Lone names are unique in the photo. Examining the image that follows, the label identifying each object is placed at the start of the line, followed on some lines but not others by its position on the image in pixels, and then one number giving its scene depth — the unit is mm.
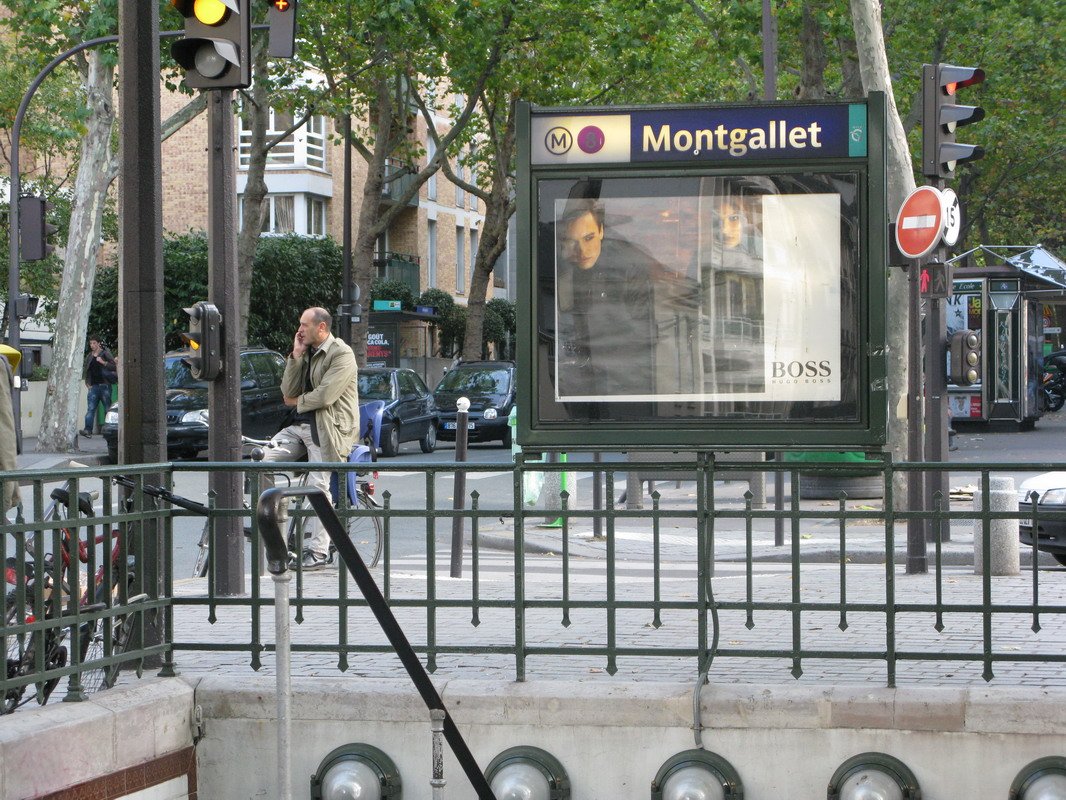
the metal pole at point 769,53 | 21516
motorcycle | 43062
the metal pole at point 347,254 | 35750
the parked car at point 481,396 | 31109
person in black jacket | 32469
